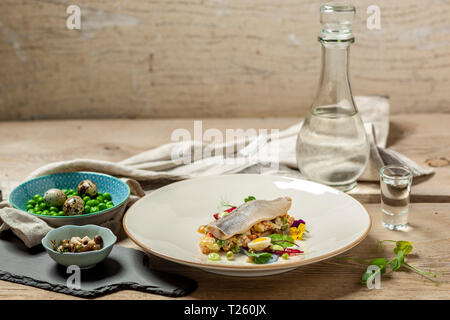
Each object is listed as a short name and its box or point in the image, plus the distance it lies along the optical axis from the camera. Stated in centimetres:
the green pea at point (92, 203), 108
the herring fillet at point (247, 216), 92
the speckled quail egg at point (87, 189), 112
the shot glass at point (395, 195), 107
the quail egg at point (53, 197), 107
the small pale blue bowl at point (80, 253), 89
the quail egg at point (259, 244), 91
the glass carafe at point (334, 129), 118
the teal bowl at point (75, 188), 102
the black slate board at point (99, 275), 87
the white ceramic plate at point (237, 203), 88
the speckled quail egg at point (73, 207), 104
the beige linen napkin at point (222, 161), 126
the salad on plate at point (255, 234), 91
